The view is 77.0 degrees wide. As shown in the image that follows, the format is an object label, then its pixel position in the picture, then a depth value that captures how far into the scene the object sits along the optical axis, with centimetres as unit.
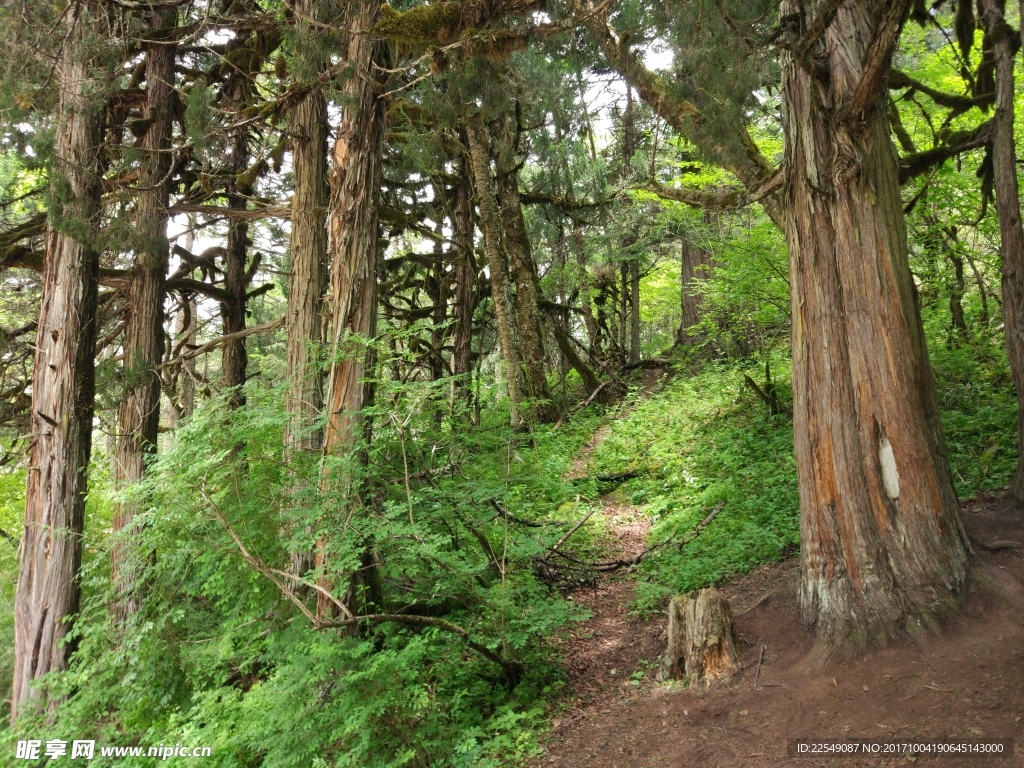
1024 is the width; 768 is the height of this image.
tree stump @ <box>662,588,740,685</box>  448
